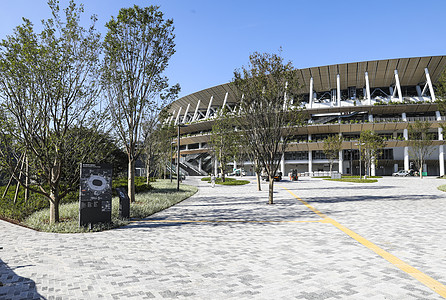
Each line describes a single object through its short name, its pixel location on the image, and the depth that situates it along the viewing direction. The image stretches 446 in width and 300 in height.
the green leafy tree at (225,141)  35.47
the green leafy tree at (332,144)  49.38
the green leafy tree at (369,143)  41.56
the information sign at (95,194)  8.89
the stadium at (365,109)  57.91
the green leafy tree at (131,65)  13.92
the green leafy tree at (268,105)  14.90
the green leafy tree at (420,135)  47.97
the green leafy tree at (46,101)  9.29
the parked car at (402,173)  57.38
